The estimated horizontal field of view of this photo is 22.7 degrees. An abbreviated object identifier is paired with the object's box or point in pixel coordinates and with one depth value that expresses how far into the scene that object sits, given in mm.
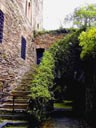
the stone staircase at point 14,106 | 8188
